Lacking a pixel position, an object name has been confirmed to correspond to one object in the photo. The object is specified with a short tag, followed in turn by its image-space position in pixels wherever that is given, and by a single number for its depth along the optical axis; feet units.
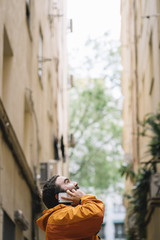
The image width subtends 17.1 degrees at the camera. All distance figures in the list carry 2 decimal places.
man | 11.86
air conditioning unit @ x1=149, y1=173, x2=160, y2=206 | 35.78
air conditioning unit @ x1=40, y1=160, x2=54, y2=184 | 45.06
